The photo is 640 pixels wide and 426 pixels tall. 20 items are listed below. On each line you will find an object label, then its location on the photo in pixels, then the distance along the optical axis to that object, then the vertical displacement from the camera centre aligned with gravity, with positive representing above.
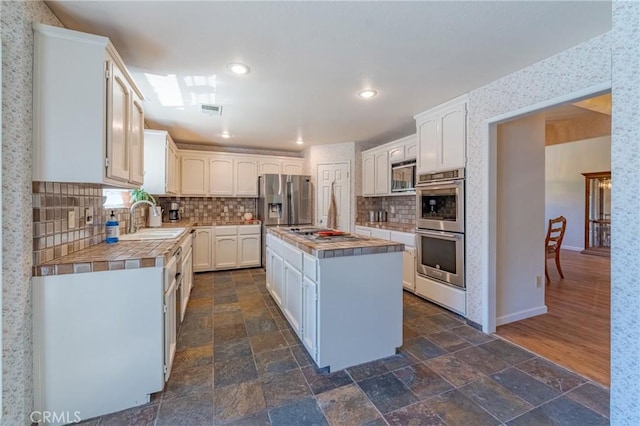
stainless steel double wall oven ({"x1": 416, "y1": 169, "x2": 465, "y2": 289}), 2.78 -0.15
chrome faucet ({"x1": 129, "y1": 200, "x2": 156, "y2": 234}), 2.92 -0.12
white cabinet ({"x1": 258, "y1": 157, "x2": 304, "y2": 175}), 5.11 +0.90
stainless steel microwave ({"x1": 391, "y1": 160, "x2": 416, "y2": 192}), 3.69 +0.51
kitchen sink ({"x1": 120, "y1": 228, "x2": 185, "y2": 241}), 2.50 -0.24
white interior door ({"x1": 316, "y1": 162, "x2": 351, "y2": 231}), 4.82 +0.37
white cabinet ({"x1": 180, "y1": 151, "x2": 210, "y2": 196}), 4.61 +0.66
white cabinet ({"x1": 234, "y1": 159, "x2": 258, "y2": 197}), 4.96 +0.62
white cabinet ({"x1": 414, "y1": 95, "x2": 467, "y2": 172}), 2.75 +0.83
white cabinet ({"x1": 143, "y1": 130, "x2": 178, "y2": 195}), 3.36 +0.63
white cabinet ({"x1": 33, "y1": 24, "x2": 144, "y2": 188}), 1.42 +0.57
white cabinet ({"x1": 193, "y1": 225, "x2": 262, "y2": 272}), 4.50 -0.61
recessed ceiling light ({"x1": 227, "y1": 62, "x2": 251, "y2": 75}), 2.15 +1.16
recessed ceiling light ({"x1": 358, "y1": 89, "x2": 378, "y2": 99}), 2.65 +1.18
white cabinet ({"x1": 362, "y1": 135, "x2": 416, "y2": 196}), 3.79 +0.78
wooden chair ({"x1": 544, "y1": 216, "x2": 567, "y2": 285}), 4.15 -0.50
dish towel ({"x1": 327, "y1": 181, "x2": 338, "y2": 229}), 4.86 -0.06
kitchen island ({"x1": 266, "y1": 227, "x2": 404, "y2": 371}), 1.93 -0.66
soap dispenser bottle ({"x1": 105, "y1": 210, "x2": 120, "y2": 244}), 2.26 -0.17
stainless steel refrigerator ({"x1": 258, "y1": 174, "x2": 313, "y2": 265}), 4.82 +0.21
